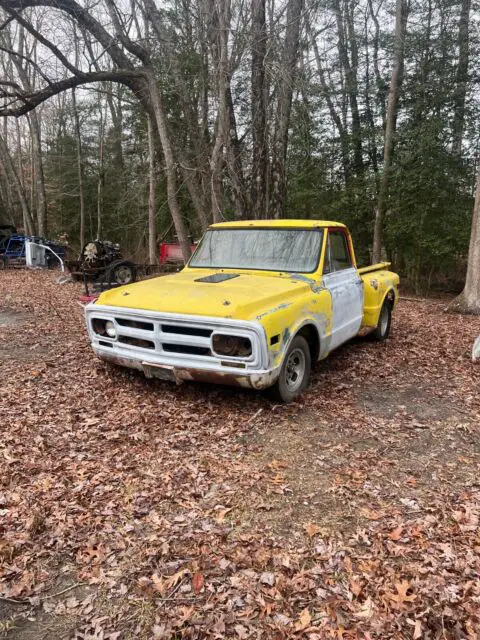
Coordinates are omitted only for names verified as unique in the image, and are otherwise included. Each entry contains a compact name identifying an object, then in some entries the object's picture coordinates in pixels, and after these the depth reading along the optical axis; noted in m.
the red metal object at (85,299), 9.39
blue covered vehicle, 17.47
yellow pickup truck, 4.16
